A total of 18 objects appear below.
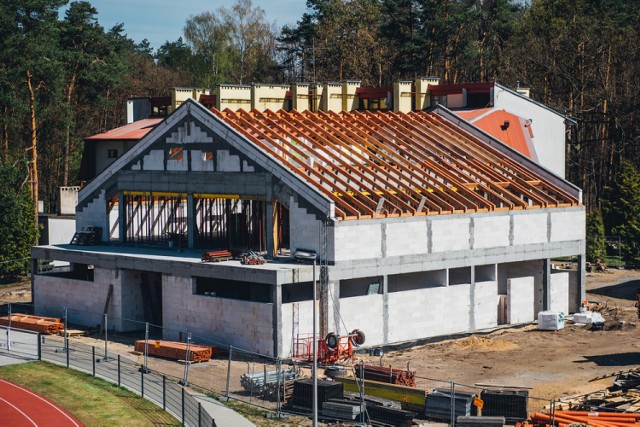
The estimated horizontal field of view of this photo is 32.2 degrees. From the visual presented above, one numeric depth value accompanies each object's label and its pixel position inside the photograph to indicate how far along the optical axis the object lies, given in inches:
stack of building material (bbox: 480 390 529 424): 1553.9
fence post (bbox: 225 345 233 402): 1701.4
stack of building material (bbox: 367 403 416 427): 1523.1
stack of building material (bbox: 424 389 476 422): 1552.7
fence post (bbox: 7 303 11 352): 2085.6
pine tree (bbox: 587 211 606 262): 3255.4
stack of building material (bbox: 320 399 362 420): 1566.2
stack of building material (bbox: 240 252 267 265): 2127.2
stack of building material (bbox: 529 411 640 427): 1461.6
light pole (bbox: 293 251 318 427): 1338.6
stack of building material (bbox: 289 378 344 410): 1599.4
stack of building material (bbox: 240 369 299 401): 1697.8
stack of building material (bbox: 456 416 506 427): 1487.6
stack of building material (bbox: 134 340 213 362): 1982.0
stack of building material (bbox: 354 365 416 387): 1712.1
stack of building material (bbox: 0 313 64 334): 2269.9
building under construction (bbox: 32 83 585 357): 2103.8
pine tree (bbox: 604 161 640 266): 3442.4
